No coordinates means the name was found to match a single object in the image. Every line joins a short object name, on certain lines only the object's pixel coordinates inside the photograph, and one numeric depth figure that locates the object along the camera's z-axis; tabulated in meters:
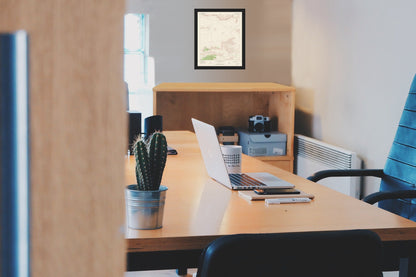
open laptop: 2.67
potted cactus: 2.19
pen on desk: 2.51
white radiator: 4.22
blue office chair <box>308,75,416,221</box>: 3.05
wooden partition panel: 0.43
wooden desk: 2.16
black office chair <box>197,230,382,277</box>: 2.00
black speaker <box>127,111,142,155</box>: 3.33
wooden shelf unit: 5.40
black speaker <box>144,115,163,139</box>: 3.55
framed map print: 6.17
